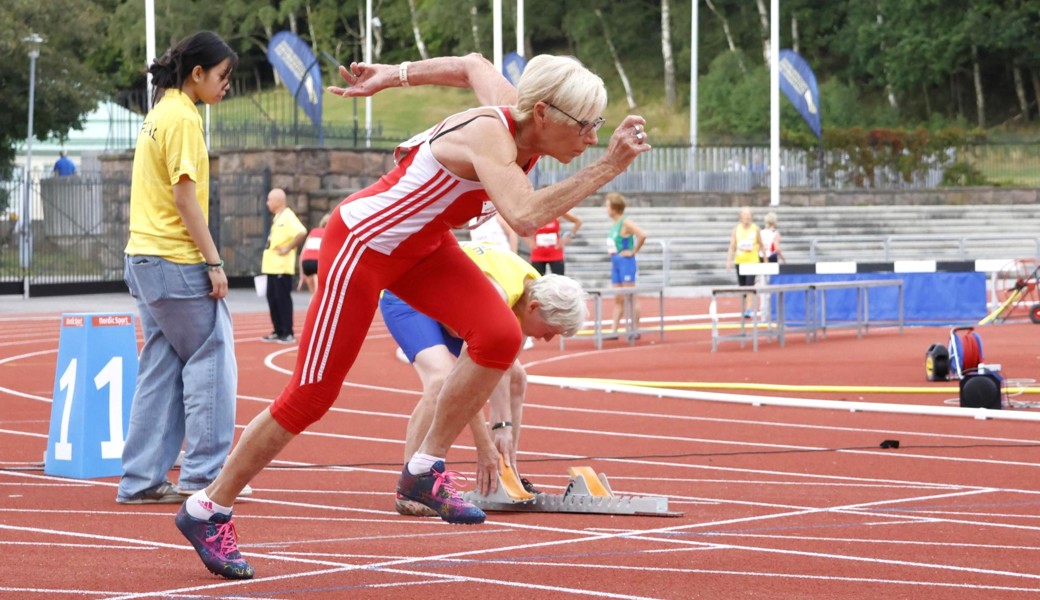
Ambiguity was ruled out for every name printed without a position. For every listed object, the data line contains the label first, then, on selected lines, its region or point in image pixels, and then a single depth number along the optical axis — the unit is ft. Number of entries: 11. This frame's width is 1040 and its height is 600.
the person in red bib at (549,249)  65.82
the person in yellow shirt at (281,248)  60.90
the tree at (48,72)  154.81
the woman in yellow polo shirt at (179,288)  23.71
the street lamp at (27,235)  101.60
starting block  22.53
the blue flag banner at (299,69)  104.17
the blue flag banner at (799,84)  119.44
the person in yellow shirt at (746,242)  75.46
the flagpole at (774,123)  123.85
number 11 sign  27.14
